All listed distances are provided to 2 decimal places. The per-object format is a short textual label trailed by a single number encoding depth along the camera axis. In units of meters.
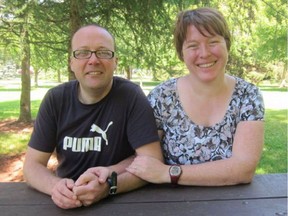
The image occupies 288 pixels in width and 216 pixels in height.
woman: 1.83
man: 1.96
